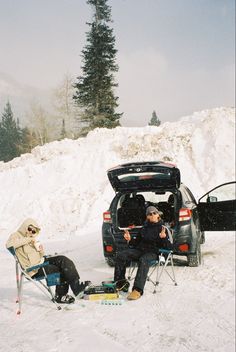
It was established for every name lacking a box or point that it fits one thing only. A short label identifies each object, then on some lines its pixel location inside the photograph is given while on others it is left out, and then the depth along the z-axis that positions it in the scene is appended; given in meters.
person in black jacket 5.60
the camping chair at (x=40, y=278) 4.85
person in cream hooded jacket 4.89
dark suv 6.41
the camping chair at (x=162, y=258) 5.58
